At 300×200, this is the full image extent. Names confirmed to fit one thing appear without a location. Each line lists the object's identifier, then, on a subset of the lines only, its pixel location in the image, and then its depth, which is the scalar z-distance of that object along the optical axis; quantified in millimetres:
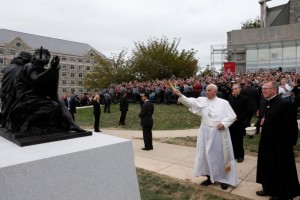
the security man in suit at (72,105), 15096
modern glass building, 28891
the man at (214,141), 5535
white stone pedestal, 3070
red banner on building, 29047
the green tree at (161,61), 36938
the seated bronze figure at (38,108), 3961
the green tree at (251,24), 51791
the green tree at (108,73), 38906
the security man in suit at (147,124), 9039
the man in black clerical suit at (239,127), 7359
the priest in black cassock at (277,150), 4828
